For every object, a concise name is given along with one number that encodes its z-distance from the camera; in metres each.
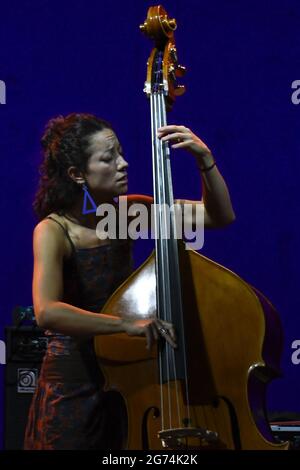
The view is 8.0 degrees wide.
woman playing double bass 6.13
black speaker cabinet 7.53
